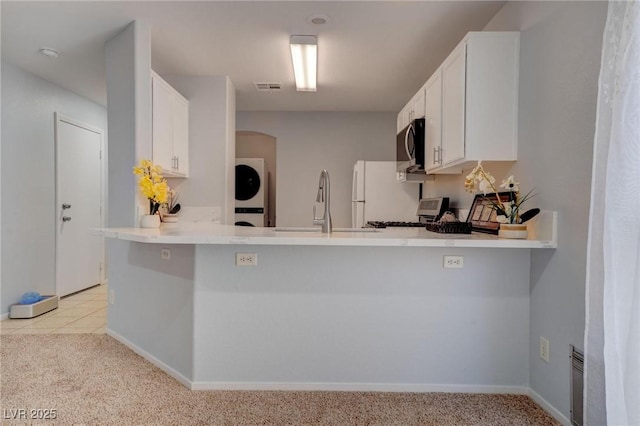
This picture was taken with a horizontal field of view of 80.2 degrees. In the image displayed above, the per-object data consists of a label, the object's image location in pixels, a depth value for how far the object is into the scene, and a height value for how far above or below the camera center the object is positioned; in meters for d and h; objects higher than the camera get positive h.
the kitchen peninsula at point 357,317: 2.20 -0.65
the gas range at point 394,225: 3.67 -0.18
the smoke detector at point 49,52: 3.30 +1.32
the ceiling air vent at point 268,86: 4.28 +1.36
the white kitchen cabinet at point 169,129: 3.12 +0.68
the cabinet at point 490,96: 2.29 +0.68
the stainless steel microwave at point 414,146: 3.16 +0.52
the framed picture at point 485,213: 2.34 -0.04
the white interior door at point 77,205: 4.28 -0.03
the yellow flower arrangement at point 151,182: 2.69 +0.15
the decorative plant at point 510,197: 2.08 +0.06
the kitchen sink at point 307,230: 2.61 -0.17
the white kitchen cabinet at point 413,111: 3.27 +0.91
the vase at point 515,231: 2.02 -0.12
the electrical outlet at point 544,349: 2.01 -0.76
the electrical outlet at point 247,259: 2.22 -0.32
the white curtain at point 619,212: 1.20 -0.01
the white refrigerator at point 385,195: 4.52 +0.13
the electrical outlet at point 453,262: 2.18 -0.32
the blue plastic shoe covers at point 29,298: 3.68 -0.94
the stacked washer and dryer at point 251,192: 5.80 +0.19
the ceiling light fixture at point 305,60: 3.02 +1.26
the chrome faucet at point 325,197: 2.29 +0.05
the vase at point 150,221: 2.78 -0.13
